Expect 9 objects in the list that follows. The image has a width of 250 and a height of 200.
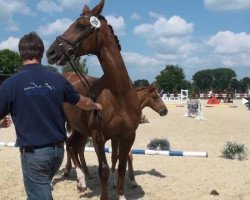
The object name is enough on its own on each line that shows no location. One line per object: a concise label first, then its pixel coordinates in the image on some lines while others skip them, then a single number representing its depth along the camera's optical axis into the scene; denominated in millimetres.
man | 3711
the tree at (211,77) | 152500
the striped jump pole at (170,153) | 9570
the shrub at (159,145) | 11281
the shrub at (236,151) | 10228
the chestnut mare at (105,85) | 5906
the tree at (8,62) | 67750
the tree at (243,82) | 114425
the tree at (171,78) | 77438
